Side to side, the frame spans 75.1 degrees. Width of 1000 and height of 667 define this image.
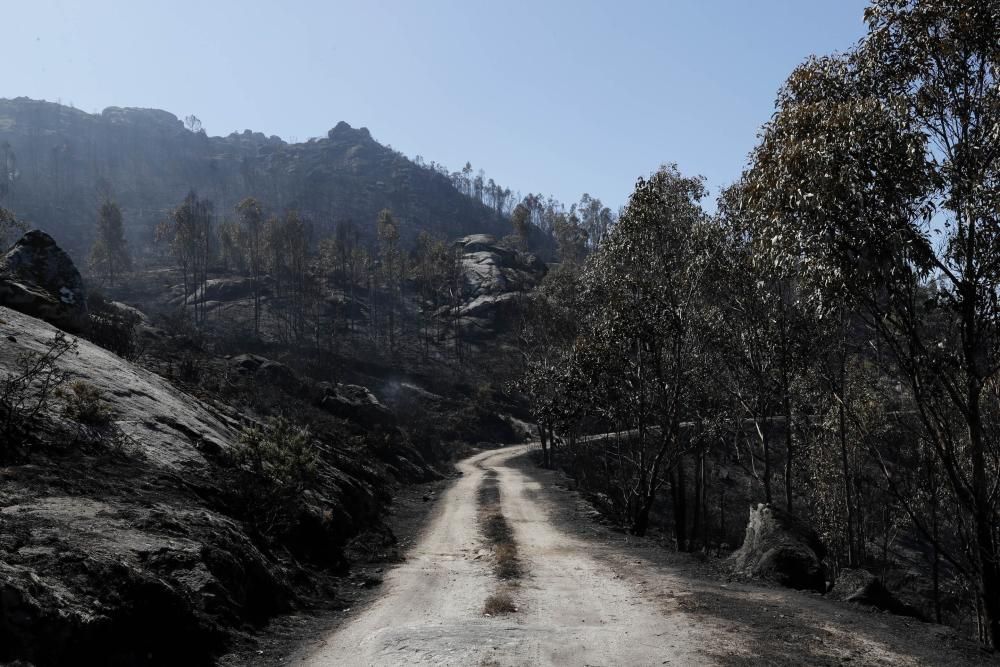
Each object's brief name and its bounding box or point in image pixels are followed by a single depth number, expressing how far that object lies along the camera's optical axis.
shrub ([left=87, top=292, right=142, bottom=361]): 28.73
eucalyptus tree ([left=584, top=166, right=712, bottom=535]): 25.08
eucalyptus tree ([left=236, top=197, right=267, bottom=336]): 124.17
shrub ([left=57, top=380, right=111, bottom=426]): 14.73
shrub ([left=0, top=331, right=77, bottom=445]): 12.55
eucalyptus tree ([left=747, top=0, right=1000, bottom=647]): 11.59
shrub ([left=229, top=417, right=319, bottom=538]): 16.31
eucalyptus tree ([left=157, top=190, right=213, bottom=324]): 111.31
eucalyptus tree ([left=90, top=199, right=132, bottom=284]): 120.99
